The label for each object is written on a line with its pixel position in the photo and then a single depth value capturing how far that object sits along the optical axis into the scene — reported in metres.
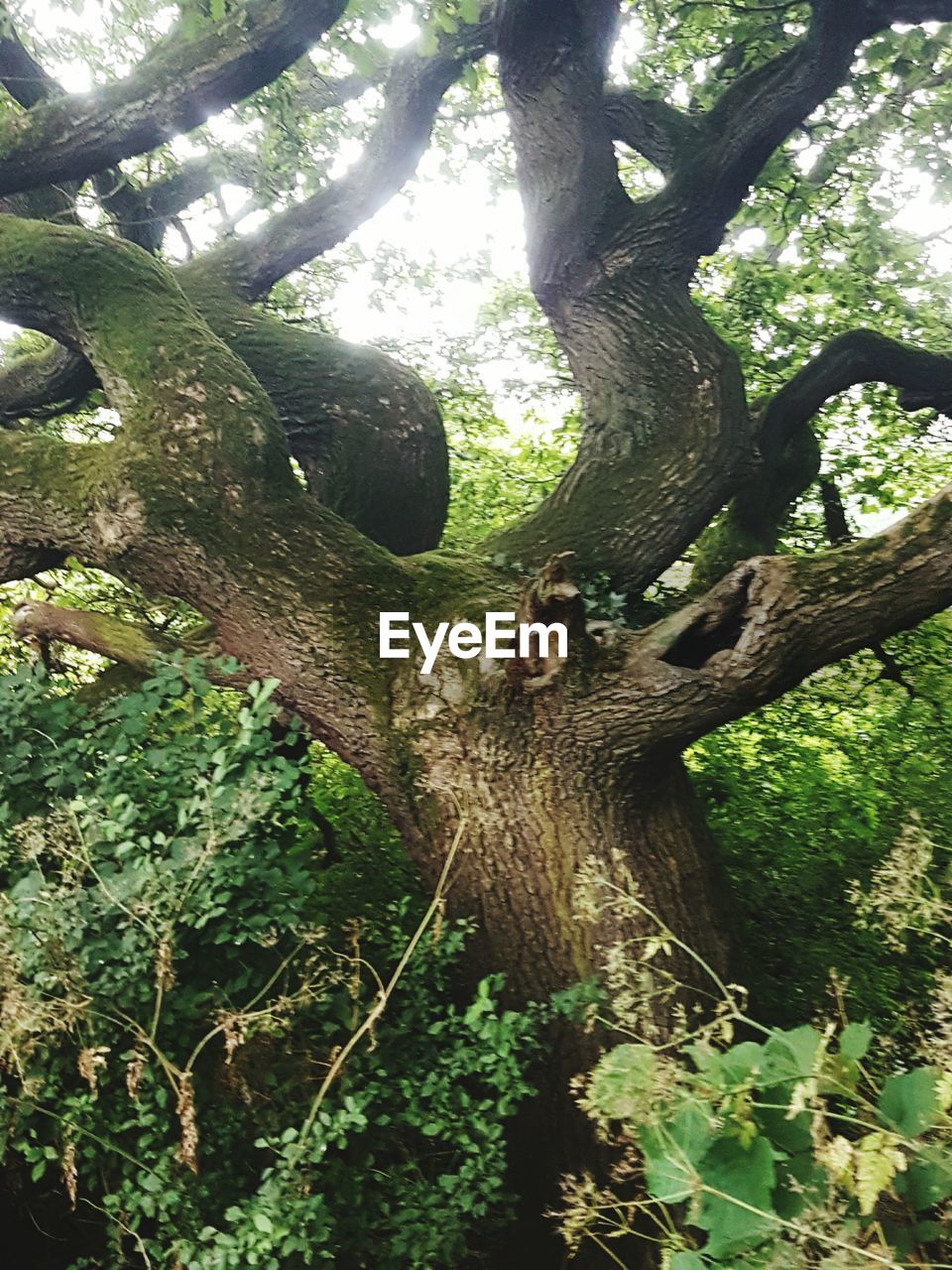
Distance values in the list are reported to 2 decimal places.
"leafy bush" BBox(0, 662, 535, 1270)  2.13
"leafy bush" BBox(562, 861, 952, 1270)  1.40
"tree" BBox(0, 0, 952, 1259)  3.07
